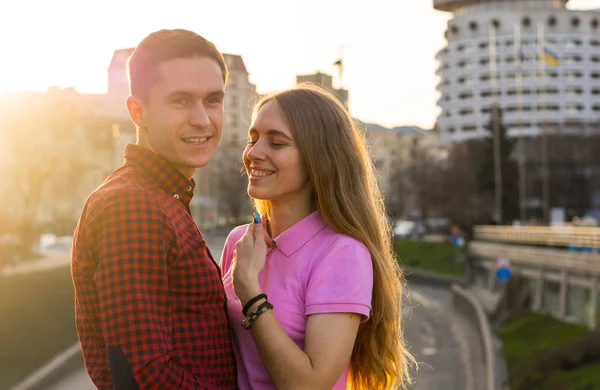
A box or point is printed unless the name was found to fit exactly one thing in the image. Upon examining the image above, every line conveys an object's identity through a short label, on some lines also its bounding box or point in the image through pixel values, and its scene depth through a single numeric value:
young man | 2.56
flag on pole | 56.34
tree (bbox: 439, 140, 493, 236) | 60.59
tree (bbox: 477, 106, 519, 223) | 61.19
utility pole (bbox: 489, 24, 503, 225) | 57.84
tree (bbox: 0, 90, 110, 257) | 36.28
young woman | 2.92
